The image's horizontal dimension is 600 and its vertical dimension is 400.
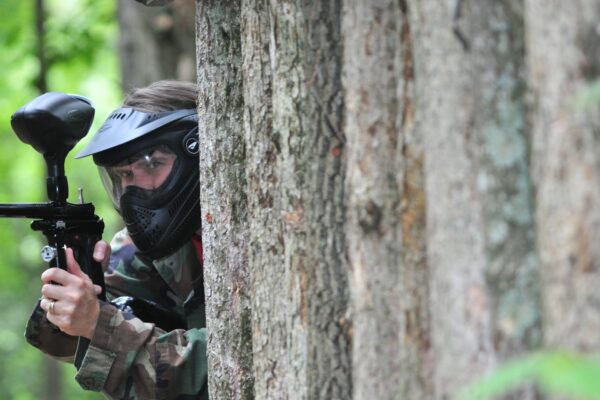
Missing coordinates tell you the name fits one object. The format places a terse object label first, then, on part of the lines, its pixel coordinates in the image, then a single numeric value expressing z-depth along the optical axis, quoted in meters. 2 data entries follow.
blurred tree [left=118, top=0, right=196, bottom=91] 17.27
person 7.68
